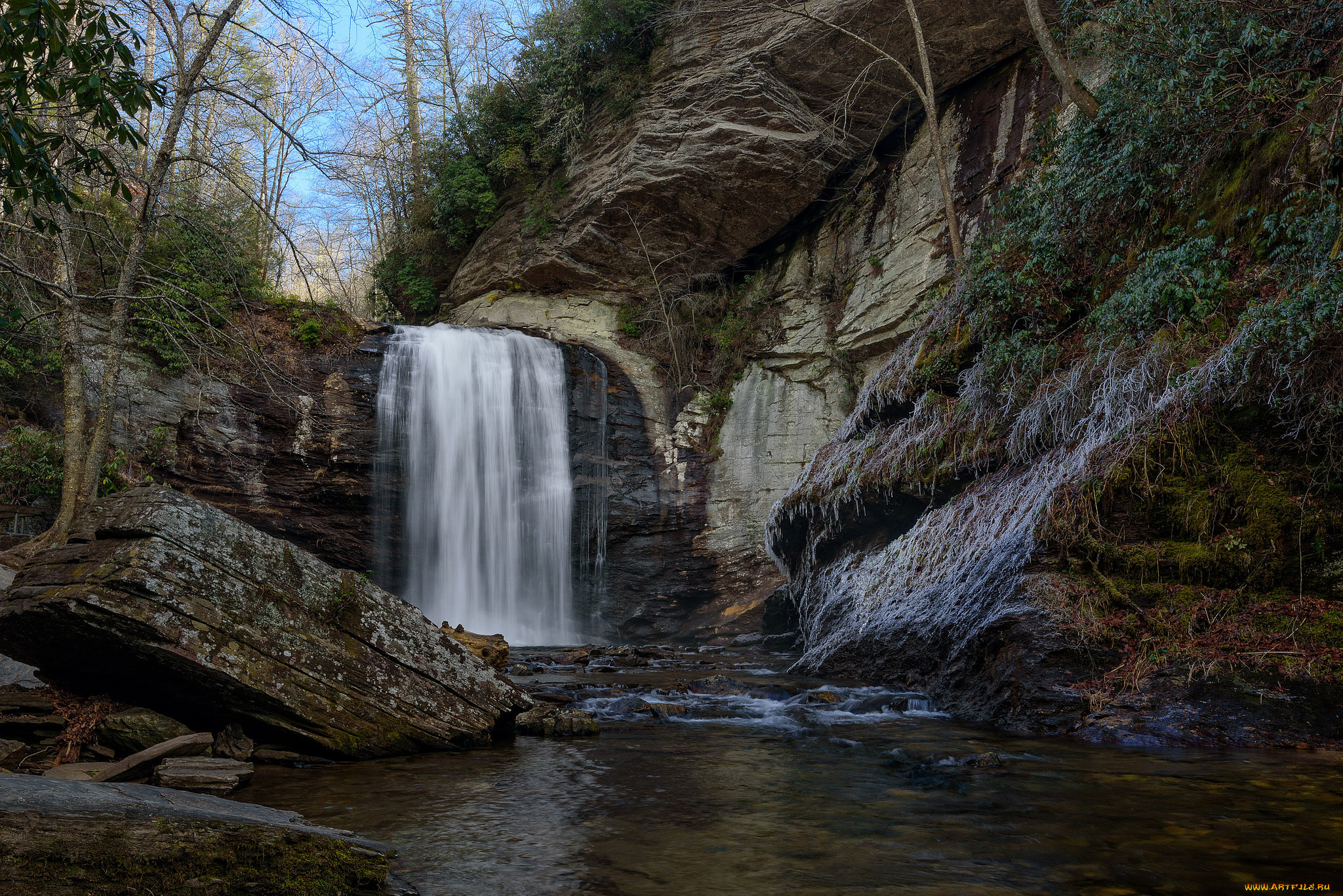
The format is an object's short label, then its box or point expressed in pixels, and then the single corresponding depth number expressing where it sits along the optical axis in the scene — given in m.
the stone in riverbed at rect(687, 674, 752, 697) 7.17
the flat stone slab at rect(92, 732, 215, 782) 3.50
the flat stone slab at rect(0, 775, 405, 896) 1.89
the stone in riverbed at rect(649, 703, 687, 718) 6.00
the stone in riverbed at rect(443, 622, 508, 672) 7.11
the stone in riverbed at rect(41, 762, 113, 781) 3.53
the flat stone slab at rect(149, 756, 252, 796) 3.48
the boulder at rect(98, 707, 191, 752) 4.02
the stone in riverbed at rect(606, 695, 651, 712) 6.18
